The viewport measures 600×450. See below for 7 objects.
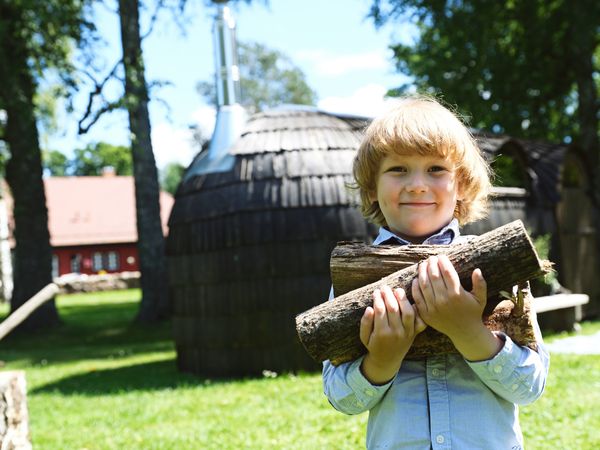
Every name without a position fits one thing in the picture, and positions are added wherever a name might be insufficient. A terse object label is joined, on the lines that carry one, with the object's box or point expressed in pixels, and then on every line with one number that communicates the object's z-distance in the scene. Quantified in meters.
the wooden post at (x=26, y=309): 5.51
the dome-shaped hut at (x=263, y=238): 8.32
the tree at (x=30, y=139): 14.58
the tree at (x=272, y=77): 42.75
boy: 1.81
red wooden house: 43.03
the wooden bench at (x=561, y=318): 11.27
